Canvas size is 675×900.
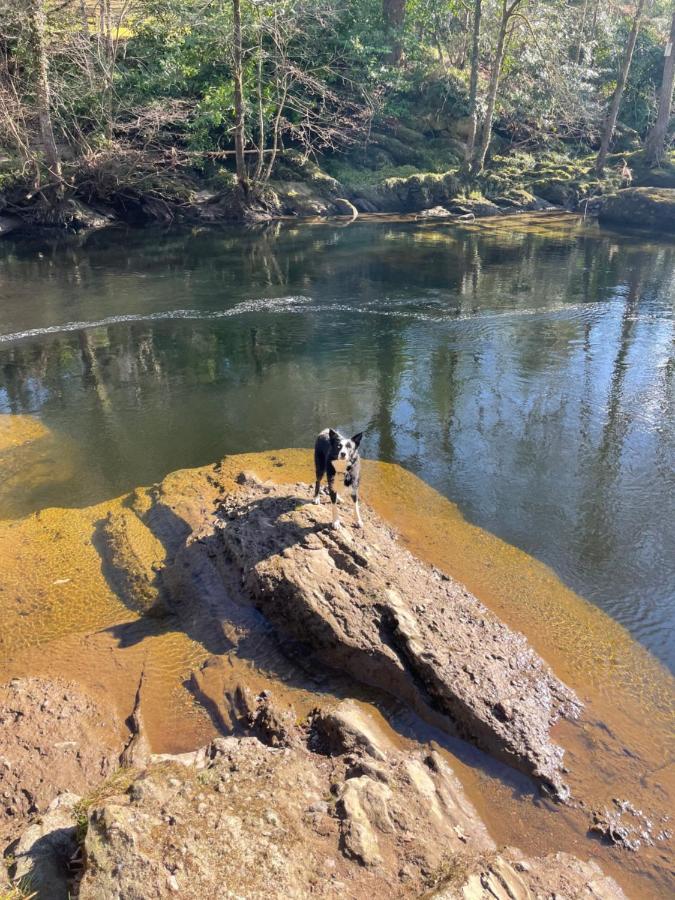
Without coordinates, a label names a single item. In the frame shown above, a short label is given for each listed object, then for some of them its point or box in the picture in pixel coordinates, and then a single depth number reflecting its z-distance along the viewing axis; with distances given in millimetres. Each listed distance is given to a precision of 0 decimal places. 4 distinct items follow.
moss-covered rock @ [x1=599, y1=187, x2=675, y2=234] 28719
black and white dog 6715
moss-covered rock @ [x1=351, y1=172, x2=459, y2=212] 33312
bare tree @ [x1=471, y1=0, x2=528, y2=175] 29703
